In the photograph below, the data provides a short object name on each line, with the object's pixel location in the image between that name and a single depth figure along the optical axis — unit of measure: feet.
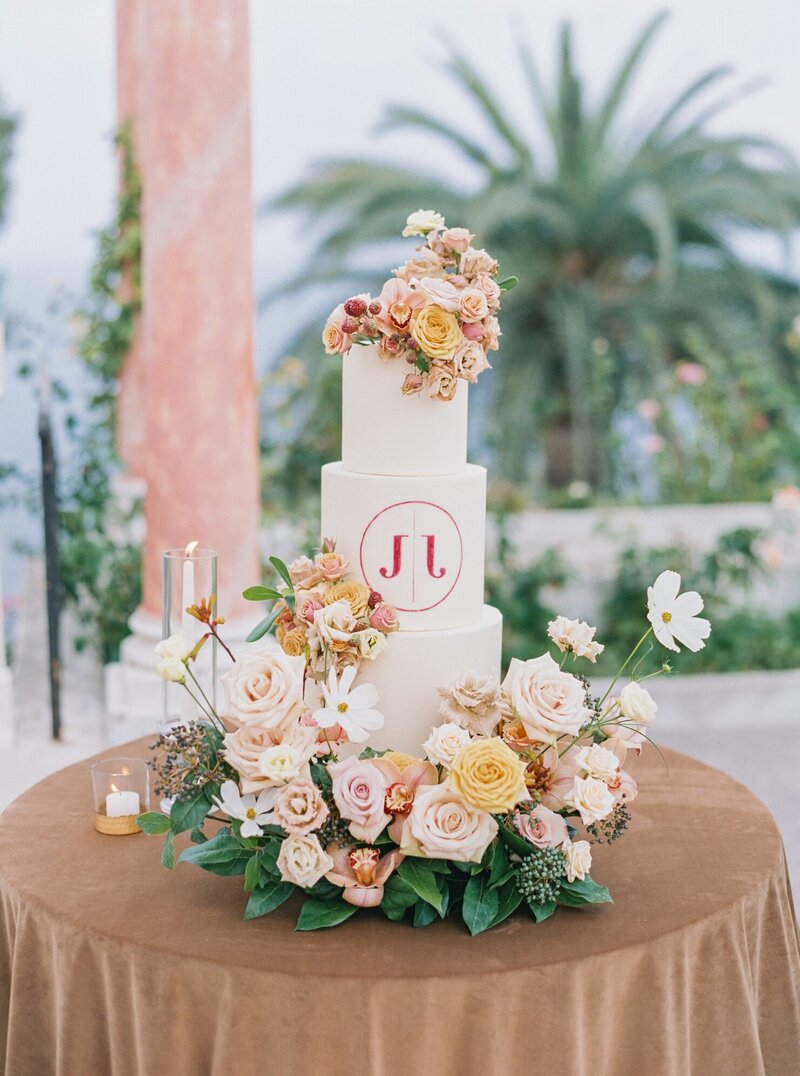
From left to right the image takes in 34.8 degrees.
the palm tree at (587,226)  27.30
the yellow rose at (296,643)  6.93
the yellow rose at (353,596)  6.92
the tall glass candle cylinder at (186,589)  7.42
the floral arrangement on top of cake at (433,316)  6.89
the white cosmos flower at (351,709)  5.97
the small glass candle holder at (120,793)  7.21
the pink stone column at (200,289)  13.16
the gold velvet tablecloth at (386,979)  5.55
